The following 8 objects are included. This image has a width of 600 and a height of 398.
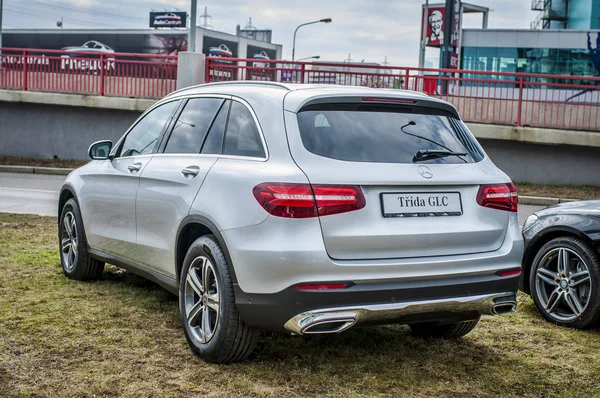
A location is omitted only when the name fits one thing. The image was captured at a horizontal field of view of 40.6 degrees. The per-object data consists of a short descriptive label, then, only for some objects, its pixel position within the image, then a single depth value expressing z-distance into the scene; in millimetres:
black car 5586
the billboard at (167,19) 90812
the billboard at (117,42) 53781
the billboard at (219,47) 55366
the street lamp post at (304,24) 60094
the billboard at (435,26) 52281
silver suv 4133
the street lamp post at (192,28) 22281
